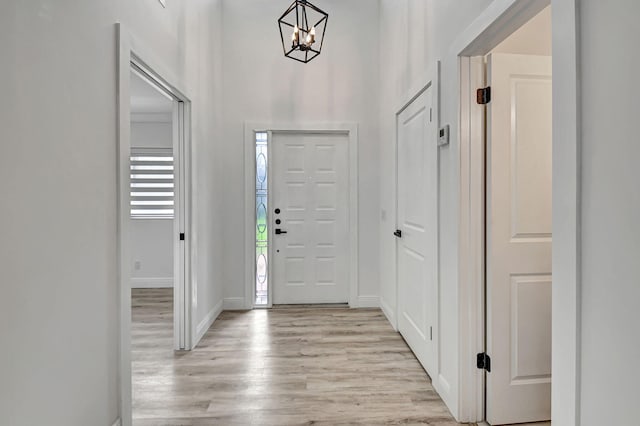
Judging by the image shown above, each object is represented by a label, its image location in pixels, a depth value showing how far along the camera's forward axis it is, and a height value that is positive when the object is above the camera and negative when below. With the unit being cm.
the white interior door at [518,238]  180 -13
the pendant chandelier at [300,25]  377 +210
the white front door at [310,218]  390 -6
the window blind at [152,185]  492 +40
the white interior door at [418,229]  223 -12
